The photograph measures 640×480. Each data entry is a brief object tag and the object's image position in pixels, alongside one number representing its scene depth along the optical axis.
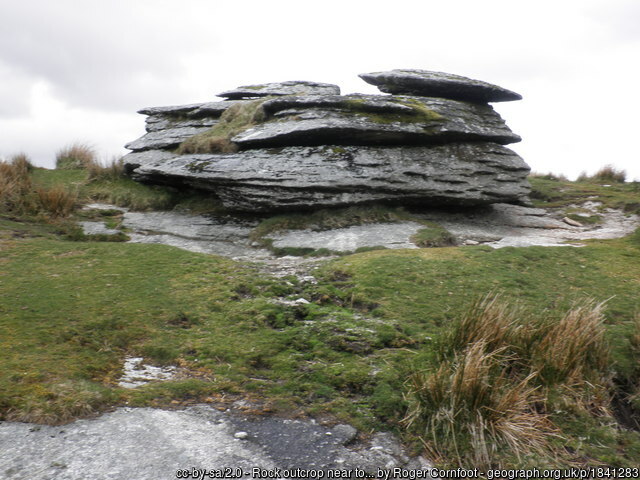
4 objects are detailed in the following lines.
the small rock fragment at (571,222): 16.69
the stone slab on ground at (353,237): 13.66
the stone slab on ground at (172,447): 5.11
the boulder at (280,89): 20.16
